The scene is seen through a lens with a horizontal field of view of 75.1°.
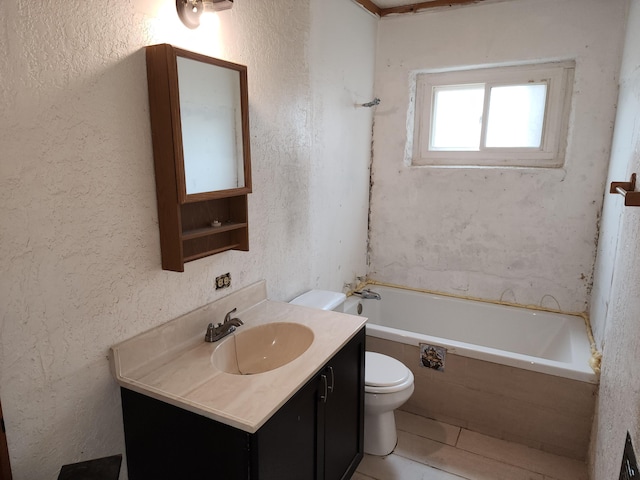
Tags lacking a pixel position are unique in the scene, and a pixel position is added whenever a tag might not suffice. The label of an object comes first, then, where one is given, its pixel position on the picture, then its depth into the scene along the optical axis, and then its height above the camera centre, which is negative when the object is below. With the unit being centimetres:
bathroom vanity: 119 -74
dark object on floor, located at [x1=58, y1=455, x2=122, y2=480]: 105 -78
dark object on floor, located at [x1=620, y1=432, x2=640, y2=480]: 110 -82
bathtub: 208 -114
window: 267 +33
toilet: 201 -108
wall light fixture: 143 +54
